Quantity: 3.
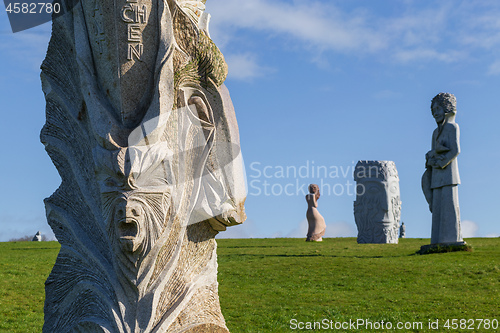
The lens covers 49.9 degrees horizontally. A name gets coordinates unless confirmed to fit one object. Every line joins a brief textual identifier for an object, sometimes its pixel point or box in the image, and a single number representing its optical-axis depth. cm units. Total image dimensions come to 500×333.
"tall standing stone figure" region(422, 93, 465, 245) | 1238
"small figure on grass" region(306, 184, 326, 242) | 1825
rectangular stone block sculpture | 1747
